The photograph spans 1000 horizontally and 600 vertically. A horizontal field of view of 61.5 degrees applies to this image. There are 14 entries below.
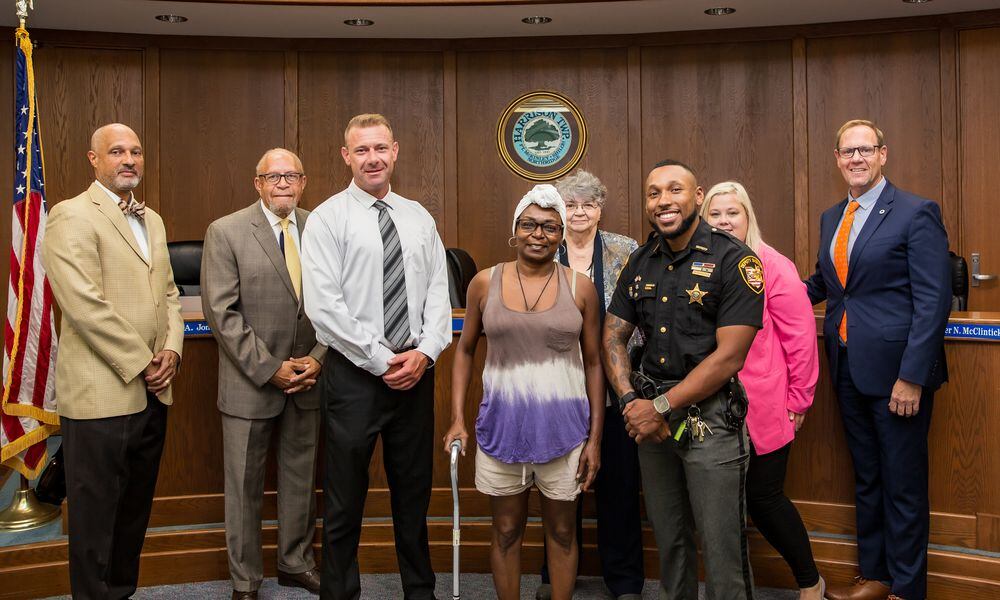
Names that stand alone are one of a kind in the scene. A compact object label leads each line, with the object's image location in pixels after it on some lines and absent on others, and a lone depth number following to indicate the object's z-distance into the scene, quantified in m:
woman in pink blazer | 2.99
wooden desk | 3.32
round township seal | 5.87
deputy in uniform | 2.46
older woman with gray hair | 3.29
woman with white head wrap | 2.68
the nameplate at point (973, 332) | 3.27
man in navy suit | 3.04
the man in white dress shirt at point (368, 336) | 2.86
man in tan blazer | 2.90
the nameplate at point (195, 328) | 3.64
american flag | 3.43
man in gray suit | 3.32
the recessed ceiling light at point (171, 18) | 5.11
